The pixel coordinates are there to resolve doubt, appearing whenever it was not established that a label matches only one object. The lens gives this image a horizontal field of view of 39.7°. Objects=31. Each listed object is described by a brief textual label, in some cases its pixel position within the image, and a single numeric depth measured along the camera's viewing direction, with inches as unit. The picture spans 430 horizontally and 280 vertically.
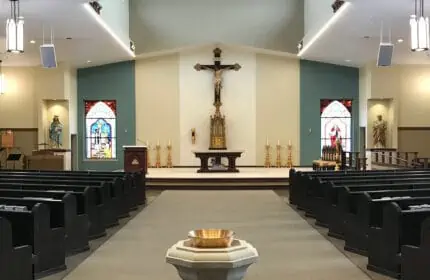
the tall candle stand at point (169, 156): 738.8
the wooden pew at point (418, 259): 172.6
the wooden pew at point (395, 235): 197.0
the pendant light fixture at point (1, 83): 618.5
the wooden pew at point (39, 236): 197.0
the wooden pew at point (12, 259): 164.6
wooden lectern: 558.9
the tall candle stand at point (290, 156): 742.5
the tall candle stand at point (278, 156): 741.3
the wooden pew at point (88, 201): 268.8
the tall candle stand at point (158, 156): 736.3
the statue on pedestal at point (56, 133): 684.7
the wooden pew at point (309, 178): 369.1
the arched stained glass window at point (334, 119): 754.2
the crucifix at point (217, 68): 725.9
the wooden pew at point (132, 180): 385.4
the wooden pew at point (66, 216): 221.3
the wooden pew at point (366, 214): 231.6
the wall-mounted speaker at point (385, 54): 438.9
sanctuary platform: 540.7
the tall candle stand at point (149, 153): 739.4
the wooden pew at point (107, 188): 313.1
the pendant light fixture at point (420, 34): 346.0
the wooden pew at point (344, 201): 265.3
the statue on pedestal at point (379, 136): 681.0
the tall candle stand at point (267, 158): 740.0
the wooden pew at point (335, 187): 291.8
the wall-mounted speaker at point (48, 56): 437.4
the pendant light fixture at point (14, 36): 348.2
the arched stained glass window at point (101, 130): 752.3
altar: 631.8
